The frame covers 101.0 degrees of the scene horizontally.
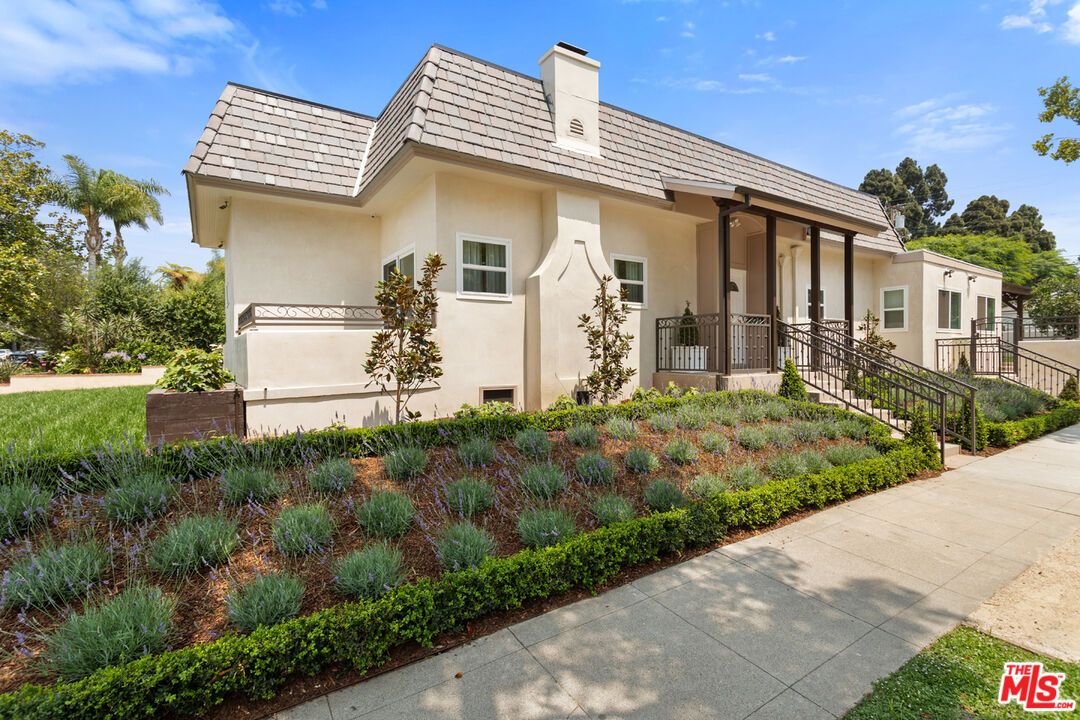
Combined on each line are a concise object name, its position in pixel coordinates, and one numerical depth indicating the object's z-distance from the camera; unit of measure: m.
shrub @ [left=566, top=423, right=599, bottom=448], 6.33
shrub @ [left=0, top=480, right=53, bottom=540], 3.58
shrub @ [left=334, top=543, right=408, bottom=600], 2.91
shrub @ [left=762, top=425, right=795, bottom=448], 6.67
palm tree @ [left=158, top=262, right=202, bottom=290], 31.19
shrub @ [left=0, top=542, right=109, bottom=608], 2.75
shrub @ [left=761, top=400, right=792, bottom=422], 8.03
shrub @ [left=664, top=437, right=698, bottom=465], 5.79
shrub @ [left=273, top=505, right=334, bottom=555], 3.44
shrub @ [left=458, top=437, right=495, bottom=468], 5.44
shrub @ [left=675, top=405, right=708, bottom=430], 7.30
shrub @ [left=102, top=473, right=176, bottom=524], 3.81
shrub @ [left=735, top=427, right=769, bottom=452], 6.47
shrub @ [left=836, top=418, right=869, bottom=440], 7.27
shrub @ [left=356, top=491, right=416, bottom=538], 3.79
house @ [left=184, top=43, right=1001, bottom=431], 7.91
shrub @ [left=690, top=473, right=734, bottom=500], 4.65
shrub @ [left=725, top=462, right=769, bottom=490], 5.08
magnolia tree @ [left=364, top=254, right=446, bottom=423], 7.15
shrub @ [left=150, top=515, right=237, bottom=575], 3.14
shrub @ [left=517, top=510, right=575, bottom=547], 3.60
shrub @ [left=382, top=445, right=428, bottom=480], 5.00
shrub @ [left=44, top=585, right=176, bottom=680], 2.26
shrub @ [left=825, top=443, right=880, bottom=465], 6.13
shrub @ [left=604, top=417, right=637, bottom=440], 6.60
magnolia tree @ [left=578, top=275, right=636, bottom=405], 9.10
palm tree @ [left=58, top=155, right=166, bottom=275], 27.14
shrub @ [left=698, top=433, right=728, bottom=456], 6.22
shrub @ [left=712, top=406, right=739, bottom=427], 7.47
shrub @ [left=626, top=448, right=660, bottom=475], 5.49
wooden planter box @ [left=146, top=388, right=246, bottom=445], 6.27
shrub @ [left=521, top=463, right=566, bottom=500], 4.63
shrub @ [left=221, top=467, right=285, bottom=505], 4.24
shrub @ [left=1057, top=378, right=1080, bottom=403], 11.96
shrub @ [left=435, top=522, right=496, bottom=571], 3.25
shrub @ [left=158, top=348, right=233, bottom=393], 6.76
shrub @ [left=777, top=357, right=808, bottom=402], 9.26
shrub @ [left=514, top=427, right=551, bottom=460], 5.80
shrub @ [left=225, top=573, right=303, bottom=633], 2.61
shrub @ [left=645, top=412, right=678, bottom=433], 7.08
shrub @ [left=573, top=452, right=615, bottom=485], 5.06
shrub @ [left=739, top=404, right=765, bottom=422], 7.79
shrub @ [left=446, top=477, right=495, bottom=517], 4.24
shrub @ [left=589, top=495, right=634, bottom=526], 4.03
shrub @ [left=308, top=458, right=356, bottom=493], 4.51
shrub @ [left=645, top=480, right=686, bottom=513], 4.33
